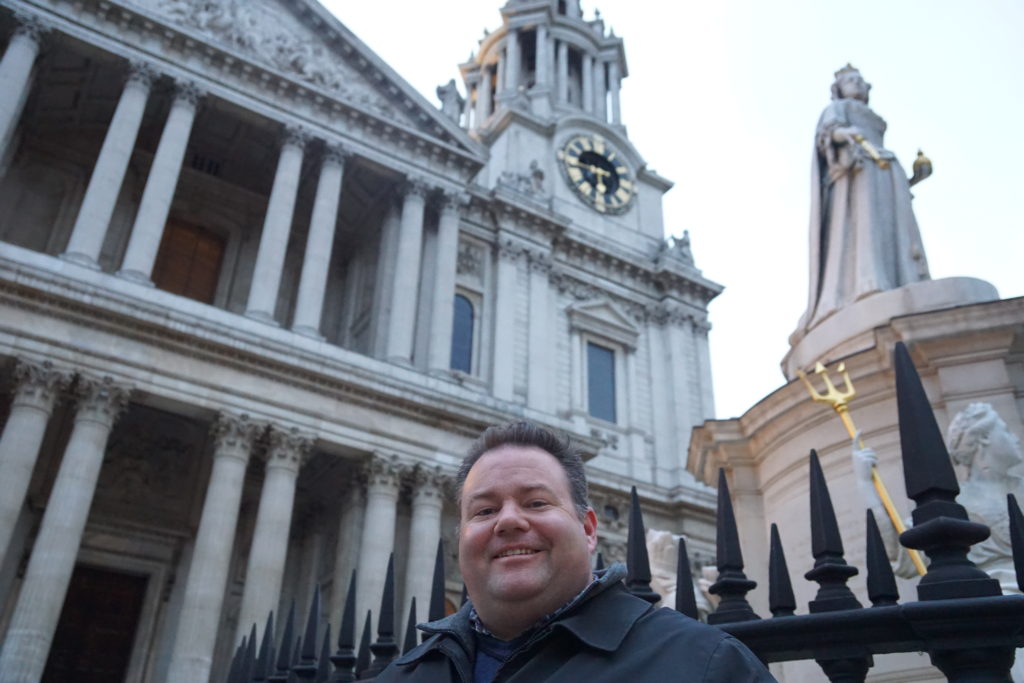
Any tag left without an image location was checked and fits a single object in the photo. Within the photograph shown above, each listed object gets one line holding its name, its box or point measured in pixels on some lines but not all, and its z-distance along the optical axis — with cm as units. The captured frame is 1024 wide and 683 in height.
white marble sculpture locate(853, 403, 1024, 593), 496
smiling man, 201
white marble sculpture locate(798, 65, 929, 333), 833
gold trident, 546
